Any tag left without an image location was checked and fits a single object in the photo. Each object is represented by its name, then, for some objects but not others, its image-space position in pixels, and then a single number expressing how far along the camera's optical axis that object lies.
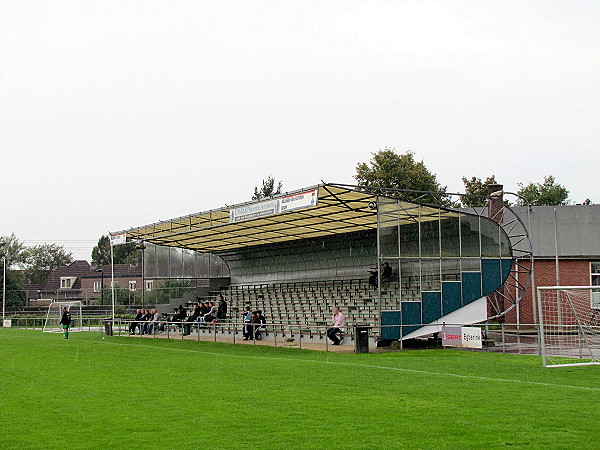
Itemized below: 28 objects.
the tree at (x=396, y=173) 51.25
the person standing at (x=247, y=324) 27.89
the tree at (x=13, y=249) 105.71
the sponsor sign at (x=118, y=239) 35.69
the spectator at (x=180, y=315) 35.62
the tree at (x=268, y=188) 64.72
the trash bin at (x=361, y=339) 21.41
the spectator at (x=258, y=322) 27.42
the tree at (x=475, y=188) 57.23
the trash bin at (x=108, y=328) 35.62
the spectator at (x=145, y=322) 34.88
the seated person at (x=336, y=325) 23.27
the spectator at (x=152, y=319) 34.91
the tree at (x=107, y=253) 125.98
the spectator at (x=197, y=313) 33.38
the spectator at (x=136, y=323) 35.12
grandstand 23.62
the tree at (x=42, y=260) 113.62
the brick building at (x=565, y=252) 35.09
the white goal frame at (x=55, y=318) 43.16
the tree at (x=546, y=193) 79.06
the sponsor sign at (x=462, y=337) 22.44
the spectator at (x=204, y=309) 33.56
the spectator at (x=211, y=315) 31.99
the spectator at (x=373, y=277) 28.72
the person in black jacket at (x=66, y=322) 33.59
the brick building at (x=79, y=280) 97.25
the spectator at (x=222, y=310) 32.38
